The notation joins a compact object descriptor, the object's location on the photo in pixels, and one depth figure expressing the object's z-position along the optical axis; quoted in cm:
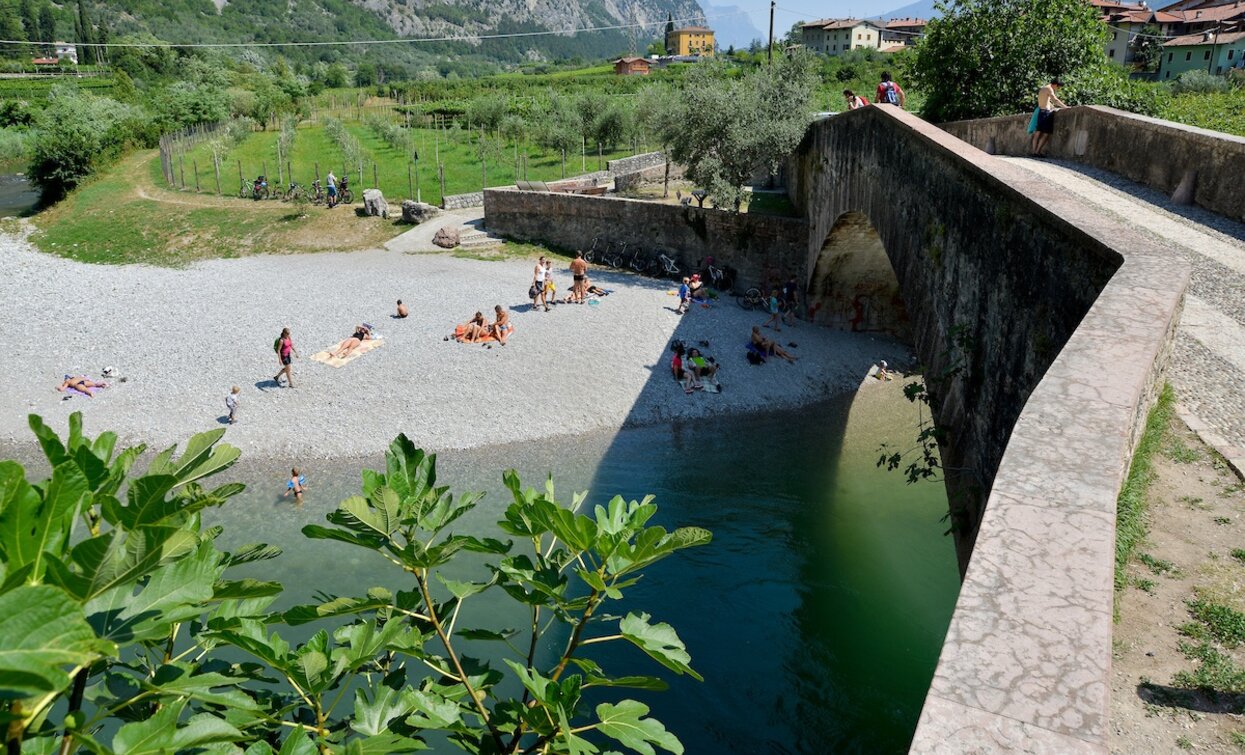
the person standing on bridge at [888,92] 1595
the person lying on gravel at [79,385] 1747
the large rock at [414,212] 2980
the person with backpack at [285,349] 1738
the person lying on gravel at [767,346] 1998
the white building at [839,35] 10750
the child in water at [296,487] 1425
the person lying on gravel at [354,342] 1925
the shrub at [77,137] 3572
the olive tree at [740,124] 2327
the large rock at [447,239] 2767
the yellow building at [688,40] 15862
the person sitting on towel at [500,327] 2005
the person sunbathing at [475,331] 2005
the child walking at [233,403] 1636
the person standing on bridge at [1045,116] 1286
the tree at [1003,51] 1579
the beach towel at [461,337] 2002
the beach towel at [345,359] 1884
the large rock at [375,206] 3028
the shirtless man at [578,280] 2284
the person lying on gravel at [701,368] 1895
